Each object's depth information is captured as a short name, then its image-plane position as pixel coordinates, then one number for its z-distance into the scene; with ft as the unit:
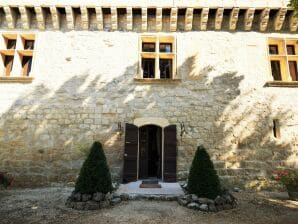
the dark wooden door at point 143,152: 21.72
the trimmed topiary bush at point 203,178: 14.66
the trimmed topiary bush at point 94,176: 14.61
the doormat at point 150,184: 18.63
